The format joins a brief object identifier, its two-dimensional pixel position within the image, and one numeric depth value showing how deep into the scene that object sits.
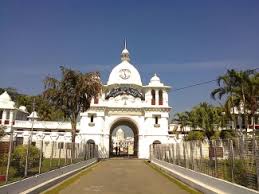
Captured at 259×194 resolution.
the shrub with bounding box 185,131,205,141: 27.11
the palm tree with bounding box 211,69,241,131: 21.55
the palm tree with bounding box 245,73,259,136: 20.79
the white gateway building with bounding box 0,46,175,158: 34.50
